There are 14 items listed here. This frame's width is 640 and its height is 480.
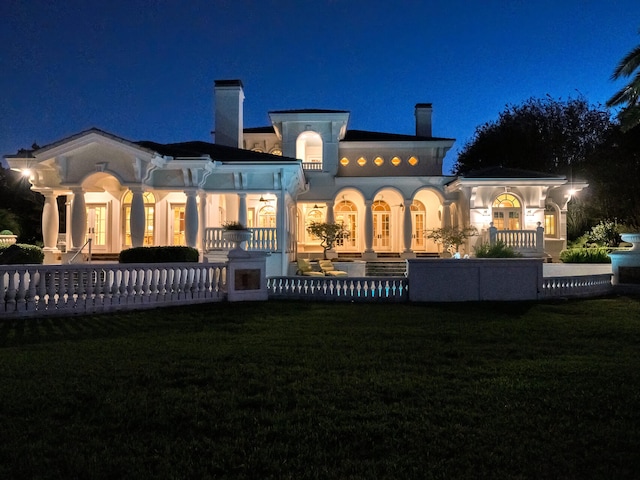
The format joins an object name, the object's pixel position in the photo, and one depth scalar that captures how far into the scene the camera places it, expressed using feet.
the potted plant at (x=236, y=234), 41.19
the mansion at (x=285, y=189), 53.42
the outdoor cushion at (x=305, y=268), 57.68
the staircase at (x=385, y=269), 65.88
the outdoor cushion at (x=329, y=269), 58.80
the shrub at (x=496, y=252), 52.03
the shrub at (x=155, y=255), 45.52
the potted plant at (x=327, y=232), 70.64
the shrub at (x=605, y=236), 81.20
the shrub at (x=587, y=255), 64.95
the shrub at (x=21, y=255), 45.42
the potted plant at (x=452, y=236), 68.74
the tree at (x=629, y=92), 55.21
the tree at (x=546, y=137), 123.85
